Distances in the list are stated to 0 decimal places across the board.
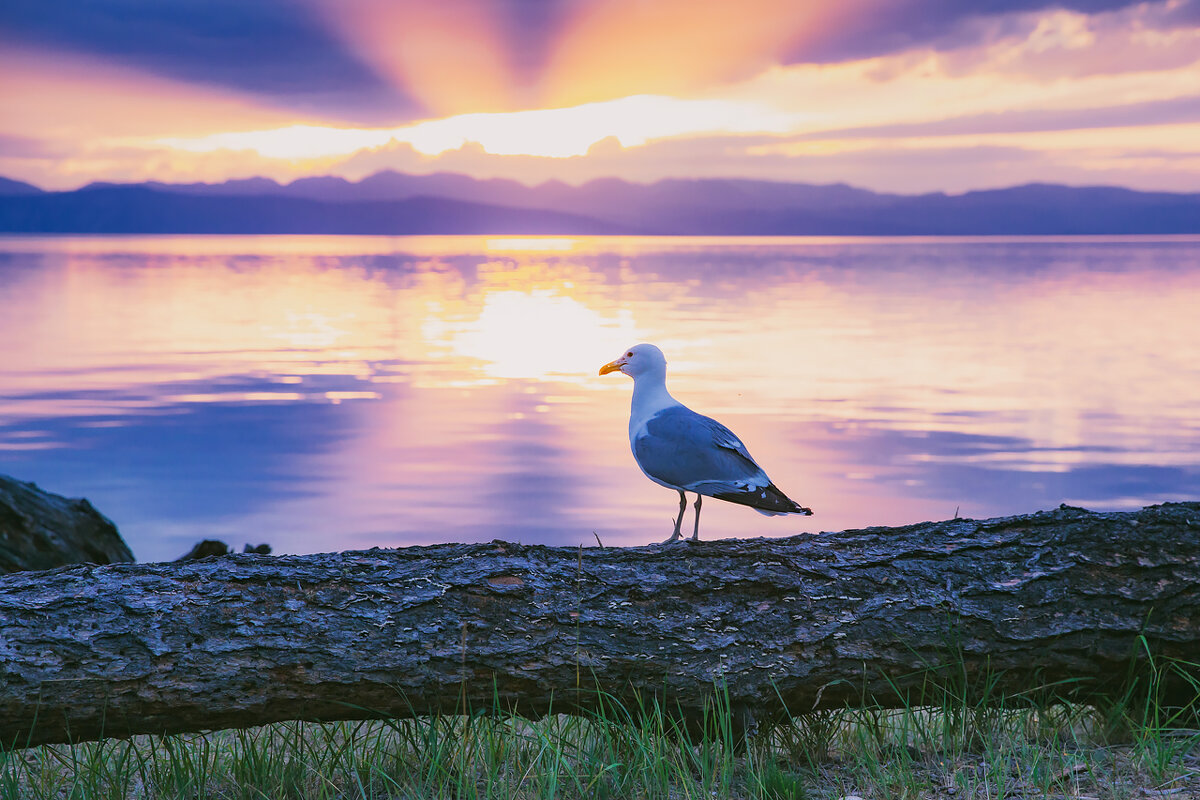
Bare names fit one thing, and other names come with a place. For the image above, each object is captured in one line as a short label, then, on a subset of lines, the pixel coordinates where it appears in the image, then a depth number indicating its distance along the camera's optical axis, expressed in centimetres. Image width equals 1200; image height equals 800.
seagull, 590
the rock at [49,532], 736
